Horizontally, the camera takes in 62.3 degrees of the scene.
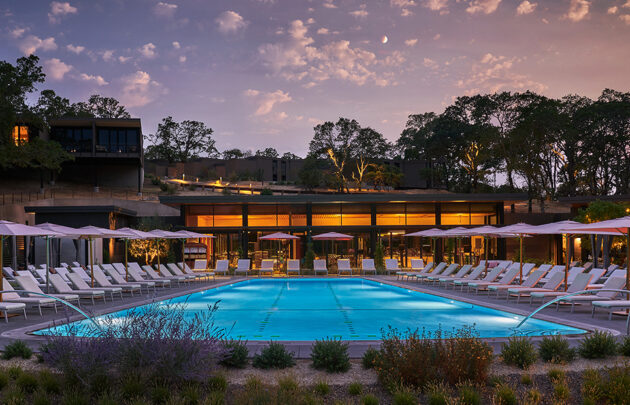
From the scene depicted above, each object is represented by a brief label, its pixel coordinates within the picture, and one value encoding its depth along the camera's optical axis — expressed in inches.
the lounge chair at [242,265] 892.7
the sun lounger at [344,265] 888.8
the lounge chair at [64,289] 488.4
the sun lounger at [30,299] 420.8
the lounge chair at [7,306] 386.9
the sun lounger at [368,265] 899.4
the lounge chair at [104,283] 575.5
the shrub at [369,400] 202.5
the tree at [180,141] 2802.7
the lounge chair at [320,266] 899.4
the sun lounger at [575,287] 465.4
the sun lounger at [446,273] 734.6
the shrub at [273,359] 249.1
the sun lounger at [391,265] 924.3
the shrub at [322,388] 215.8
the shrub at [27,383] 220.8
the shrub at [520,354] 246.7
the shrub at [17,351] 264.3
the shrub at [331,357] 242.5
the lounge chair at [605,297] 432.5
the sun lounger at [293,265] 895.1
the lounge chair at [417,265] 895.7
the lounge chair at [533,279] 536.4
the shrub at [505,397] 204.7
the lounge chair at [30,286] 455.2
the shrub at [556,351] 254.5
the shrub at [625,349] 263.6
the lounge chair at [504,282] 591.8
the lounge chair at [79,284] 529.3
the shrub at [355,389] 216.7
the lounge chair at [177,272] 792.3
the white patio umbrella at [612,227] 410.6
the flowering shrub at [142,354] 209.3
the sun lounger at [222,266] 886.4
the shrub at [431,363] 219.8
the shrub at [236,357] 247.4
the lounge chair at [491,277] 621.2
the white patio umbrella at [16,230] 412.2
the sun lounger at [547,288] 508.9
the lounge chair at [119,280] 610.9
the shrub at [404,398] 201.8
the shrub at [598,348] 259.8
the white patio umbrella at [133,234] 663.8
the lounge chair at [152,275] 720.1
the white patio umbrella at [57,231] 496.4
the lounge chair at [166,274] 744.2
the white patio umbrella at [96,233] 564.8
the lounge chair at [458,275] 695.9
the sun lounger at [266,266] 910.4
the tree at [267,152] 3842.3
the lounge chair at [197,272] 801.1
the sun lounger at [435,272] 756.9
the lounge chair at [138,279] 669.3
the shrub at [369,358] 245.0
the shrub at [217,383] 217.9
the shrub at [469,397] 201.6
